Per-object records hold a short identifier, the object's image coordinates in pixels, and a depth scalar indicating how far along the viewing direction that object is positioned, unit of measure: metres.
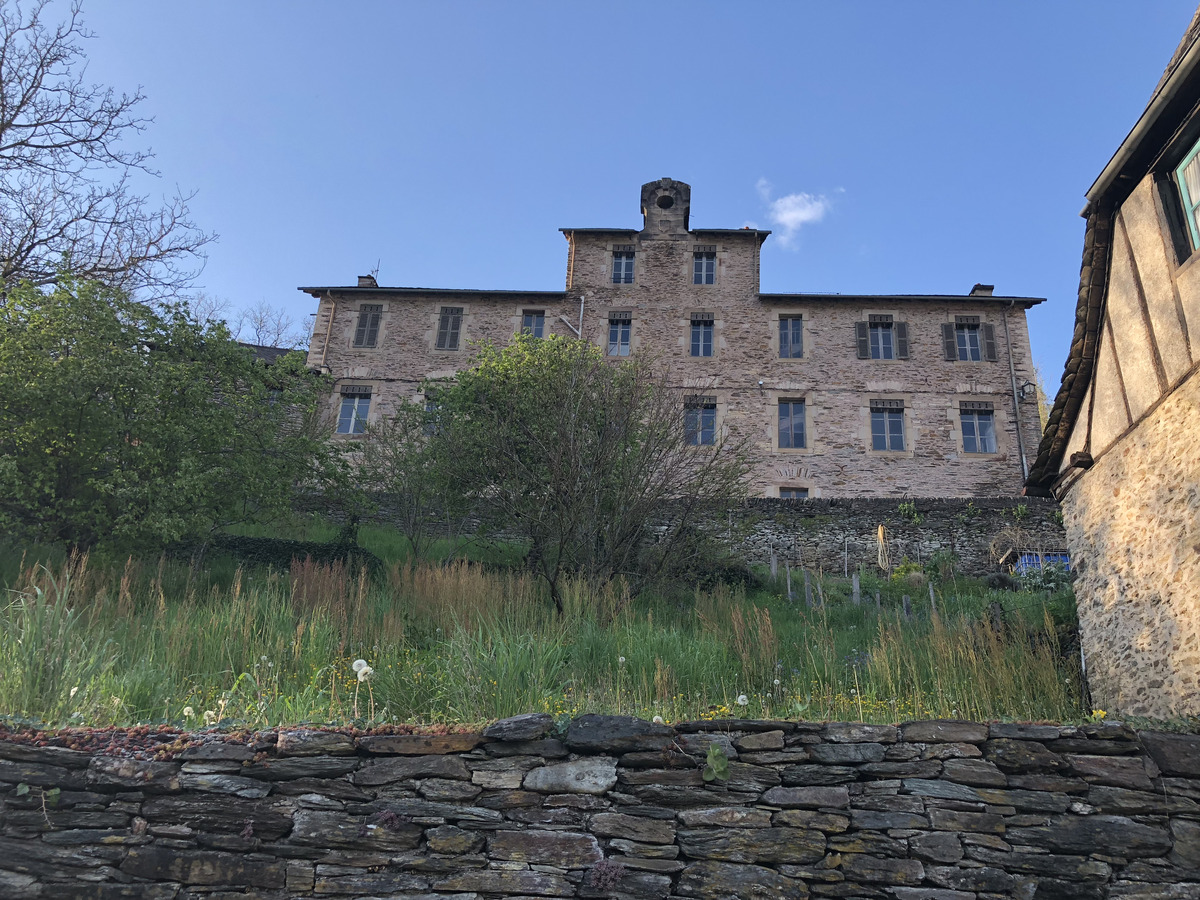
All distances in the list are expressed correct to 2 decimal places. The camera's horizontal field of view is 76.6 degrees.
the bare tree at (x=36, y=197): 12.56
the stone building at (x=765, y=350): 20.64
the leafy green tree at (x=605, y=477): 9.13
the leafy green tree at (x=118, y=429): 9.49
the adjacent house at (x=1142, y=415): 5.38
